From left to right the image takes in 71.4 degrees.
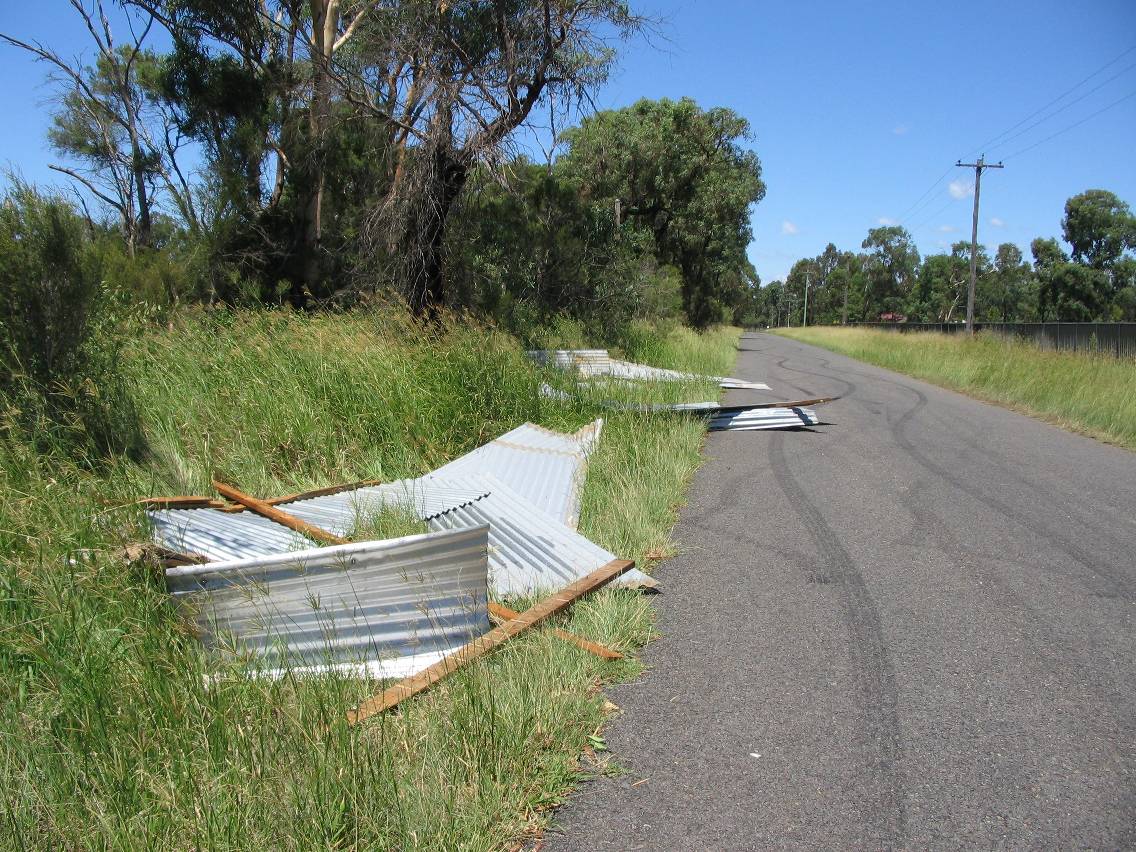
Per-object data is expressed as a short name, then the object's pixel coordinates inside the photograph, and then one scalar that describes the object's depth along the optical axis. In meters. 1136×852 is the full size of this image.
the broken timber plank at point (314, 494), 5.15
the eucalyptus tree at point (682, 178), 30.70
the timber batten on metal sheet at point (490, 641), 2.99
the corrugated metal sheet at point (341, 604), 3.40
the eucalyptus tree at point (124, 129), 18.28
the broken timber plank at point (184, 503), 4.54
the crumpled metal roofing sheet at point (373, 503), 4.89
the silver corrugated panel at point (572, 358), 11.11
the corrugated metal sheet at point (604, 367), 11.24
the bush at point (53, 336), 5.41
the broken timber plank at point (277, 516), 4.55
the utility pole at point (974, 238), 33.25
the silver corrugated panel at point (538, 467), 5.91
